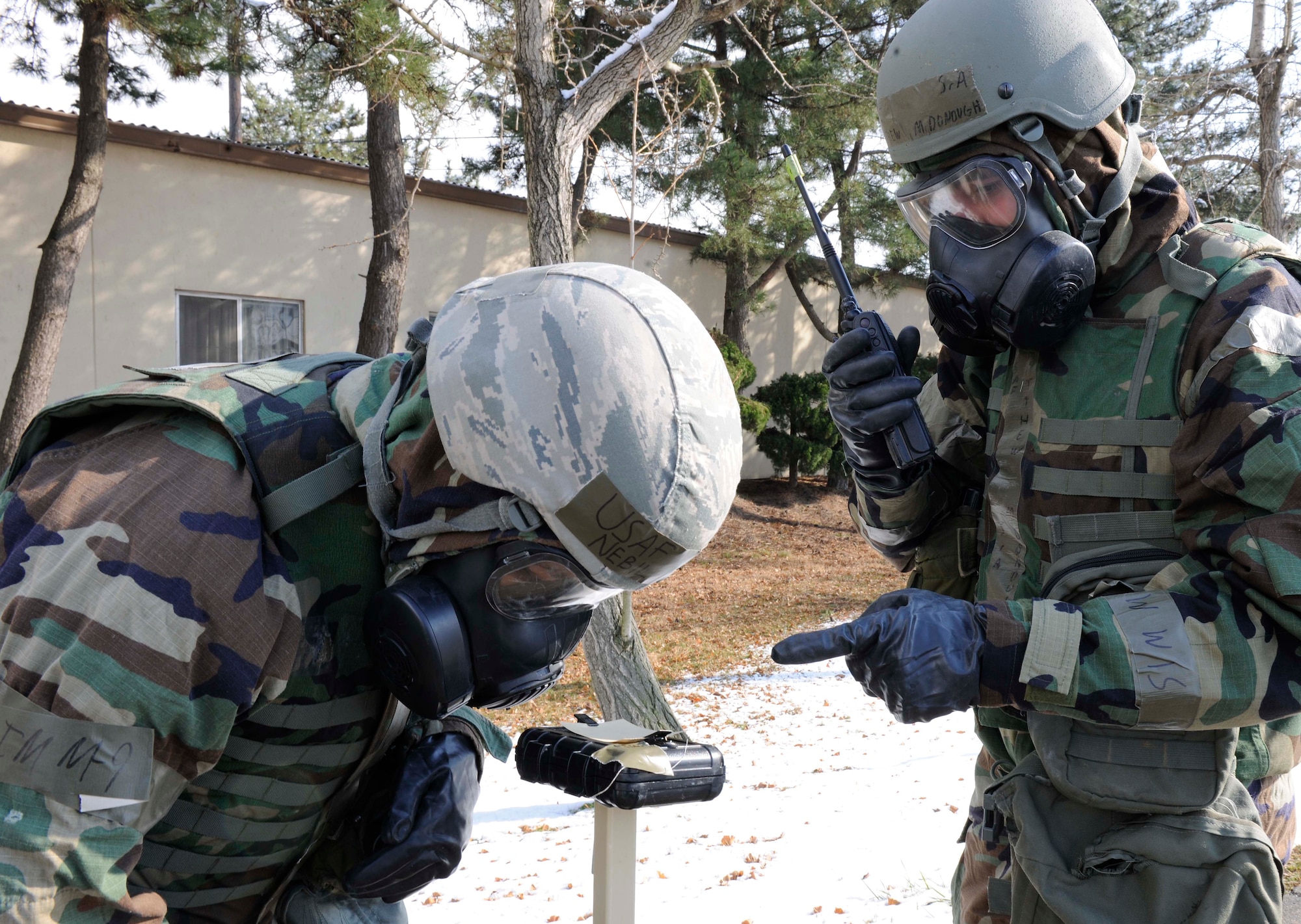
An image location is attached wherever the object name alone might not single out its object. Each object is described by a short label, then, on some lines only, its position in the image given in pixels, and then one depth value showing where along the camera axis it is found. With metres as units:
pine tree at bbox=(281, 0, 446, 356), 7.03
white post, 2.17
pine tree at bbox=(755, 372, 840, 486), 17.44
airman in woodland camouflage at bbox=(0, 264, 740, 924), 1.30
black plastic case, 1.88
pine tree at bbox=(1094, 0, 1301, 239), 10.45
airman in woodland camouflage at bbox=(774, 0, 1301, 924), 1.72
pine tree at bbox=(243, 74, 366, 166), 23.45
